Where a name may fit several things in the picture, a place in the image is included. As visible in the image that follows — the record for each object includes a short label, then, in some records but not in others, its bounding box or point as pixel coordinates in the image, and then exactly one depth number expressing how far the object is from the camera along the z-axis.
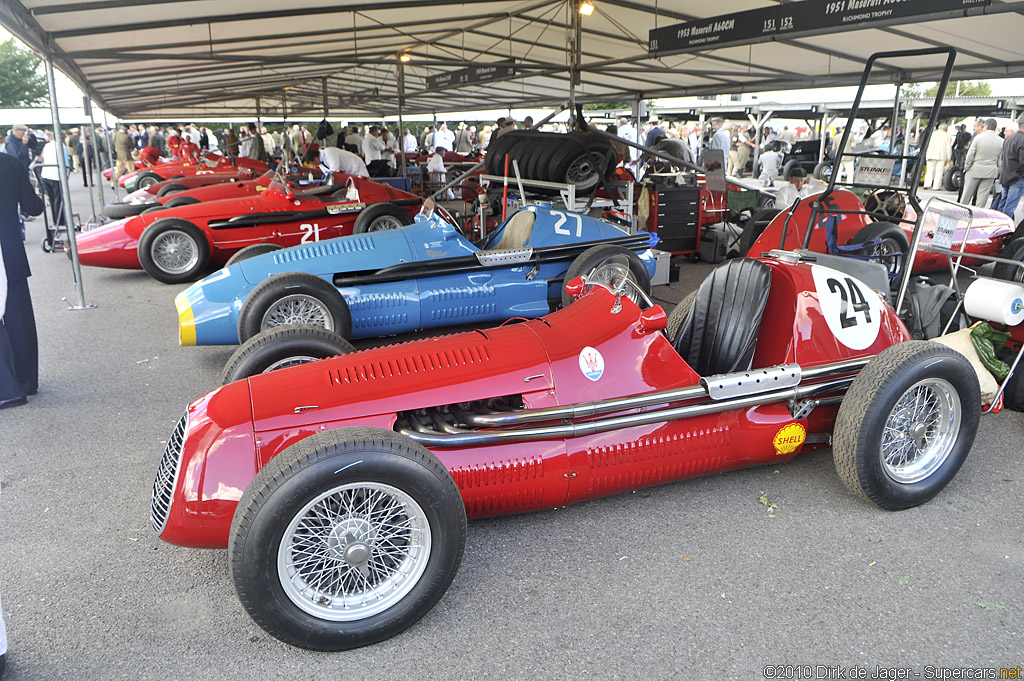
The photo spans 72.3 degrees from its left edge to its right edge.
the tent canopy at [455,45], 8.34
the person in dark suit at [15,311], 4.88
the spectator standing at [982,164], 11.94
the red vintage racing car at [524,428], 2.44
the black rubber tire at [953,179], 21.02
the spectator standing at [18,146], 15.94
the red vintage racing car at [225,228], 8.71
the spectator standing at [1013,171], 10.40
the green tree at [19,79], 61.91
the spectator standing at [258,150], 19.31
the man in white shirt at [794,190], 8.80
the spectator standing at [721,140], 21.41
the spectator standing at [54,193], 11.41
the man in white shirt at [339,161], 11.94
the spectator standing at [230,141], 21.02
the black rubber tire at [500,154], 8.44
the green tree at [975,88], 54.93
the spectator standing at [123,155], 20.47
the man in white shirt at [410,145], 24.38
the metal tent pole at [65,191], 6.83
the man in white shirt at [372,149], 17.66
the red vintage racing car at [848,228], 7.15
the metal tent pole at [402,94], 14.67
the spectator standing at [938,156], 21.27
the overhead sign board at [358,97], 22.61
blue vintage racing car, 5.41
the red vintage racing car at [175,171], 15.95
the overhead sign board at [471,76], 11.96
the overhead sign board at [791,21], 5.93
